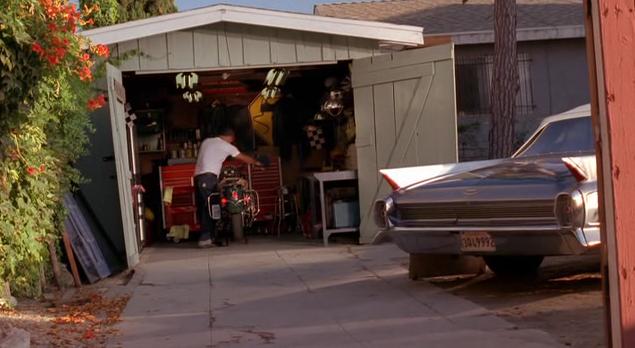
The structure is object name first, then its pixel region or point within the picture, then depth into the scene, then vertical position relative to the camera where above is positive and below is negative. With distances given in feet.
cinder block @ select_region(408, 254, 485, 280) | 32.22 -4.22
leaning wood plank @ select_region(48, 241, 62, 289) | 36.60 -3.85
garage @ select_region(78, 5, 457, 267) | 43.52 +1.80
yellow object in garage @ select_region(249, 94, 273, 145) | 59.57 +1.58
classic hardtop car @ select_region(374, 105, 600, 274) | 25.45 -2.02
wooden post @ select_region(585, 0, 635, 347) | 15.79 -0.38
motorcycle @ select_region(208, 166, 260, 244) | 49.90 -2.87
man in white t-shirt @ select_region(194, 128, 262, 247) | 49.55 -1.05
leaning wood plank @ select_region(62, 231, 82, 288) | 38.14 -3.79
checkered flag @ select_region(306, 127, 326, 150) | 57.98 +0.39
